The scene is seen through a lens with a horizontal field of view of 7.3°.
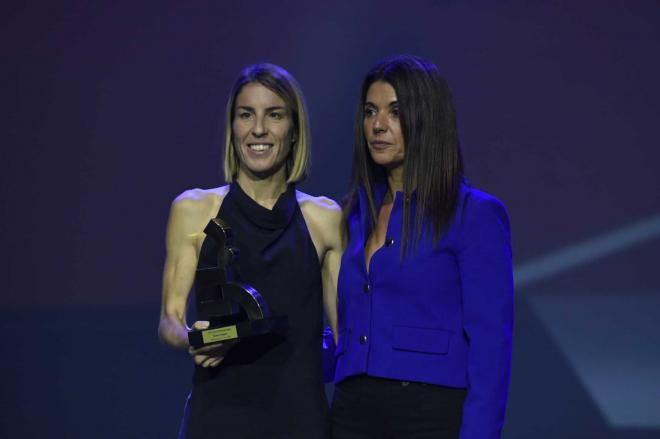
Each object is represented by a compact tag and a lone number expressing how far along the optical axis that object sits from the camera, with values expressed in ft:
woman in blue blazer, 32.22
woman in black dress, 32.85
